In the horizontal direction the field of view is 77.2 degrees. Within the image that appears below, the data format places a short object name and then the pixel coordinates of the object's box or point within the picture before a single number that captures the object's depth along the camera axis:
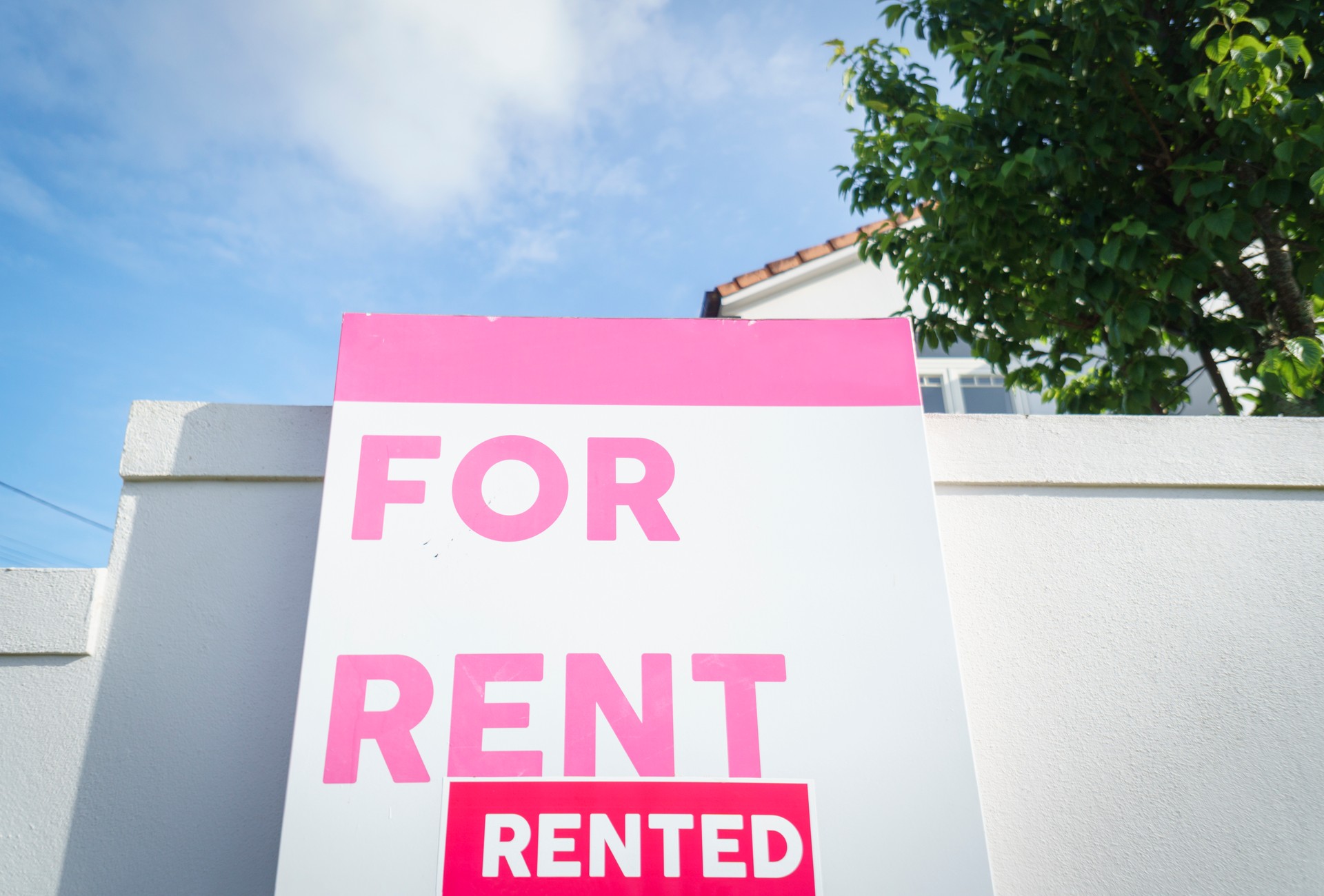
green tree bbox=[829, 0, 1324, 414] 3.59
